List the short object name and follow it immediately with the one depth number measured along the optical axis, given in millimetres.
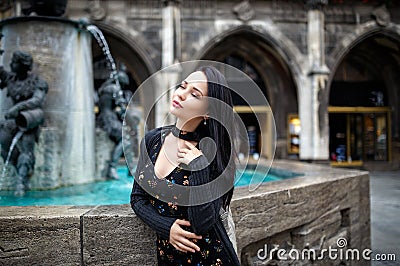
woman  1492
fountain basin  2010
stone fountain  4465
